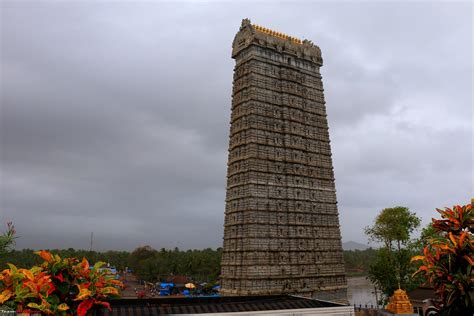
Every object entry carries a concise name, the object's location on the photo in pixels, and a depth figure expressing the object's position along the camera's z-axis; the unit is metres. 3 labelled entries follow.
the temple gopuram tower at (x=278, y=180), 48.91
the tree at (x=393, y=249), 62.25
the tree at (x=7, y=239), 22.97
